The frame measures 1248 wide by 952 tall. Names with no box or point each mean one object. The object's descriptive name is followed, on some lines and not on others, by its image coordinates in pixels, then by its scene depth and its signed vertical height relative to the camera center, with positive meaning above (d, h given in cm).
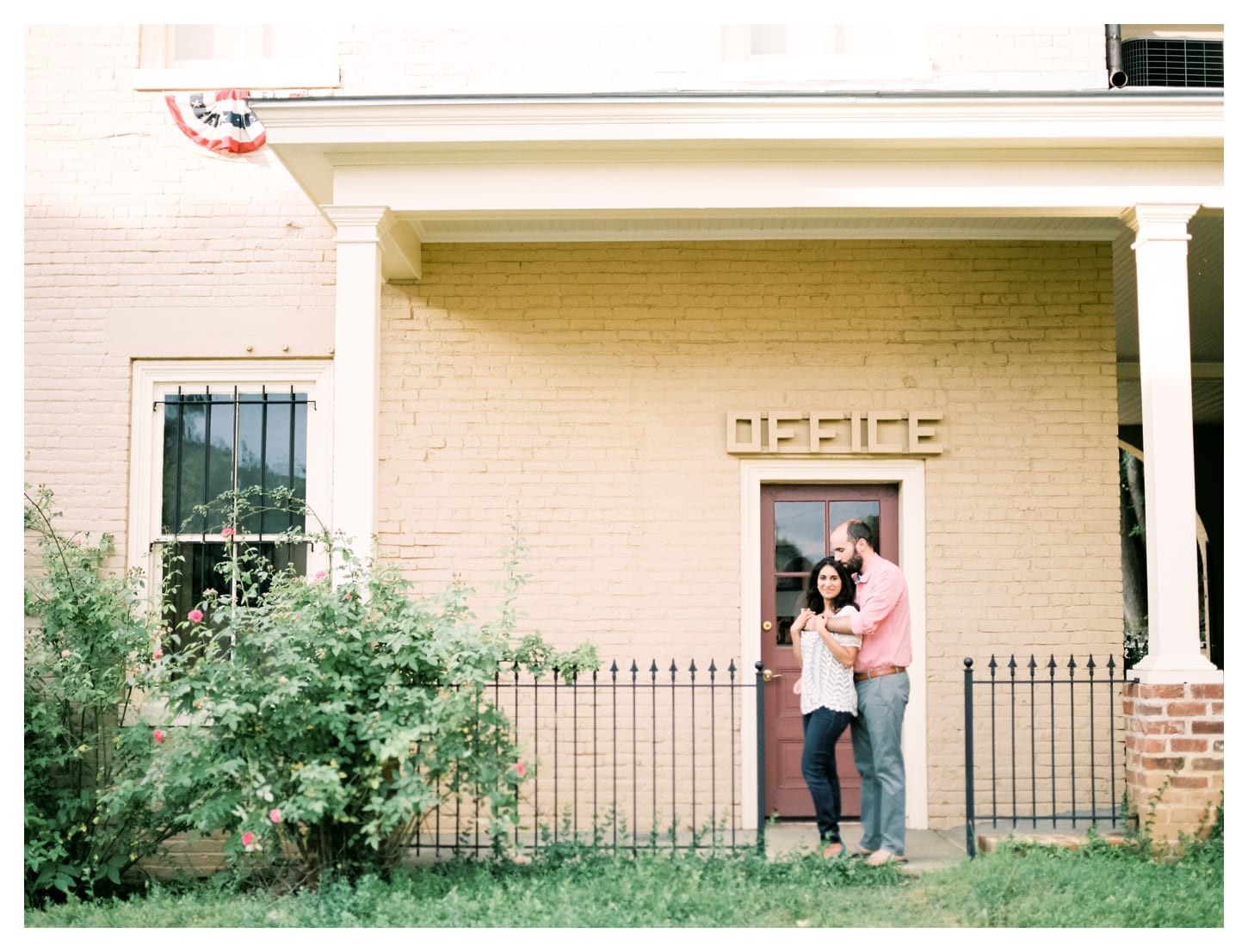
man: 612 -74
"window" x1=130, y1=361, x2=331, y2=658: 777 +67
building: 768 +135
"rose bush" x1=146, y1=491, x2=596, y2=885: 557 -80
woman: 612 -71
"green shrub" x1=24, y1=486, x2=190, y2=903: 641 -101
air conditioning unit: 776 +329
